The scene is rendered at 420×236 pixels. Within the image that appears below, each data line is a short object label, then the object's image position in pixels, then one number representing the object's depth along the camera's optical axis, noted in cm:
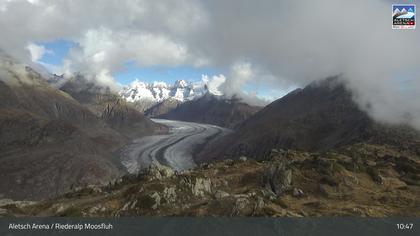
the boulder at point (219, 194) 6376
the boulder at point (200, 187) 6925
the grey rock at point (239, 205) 5331
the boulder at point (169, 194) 6443
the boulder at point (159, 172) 8488
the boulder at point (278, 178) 7081
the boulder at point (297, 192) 6734
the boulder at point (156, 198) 6222
